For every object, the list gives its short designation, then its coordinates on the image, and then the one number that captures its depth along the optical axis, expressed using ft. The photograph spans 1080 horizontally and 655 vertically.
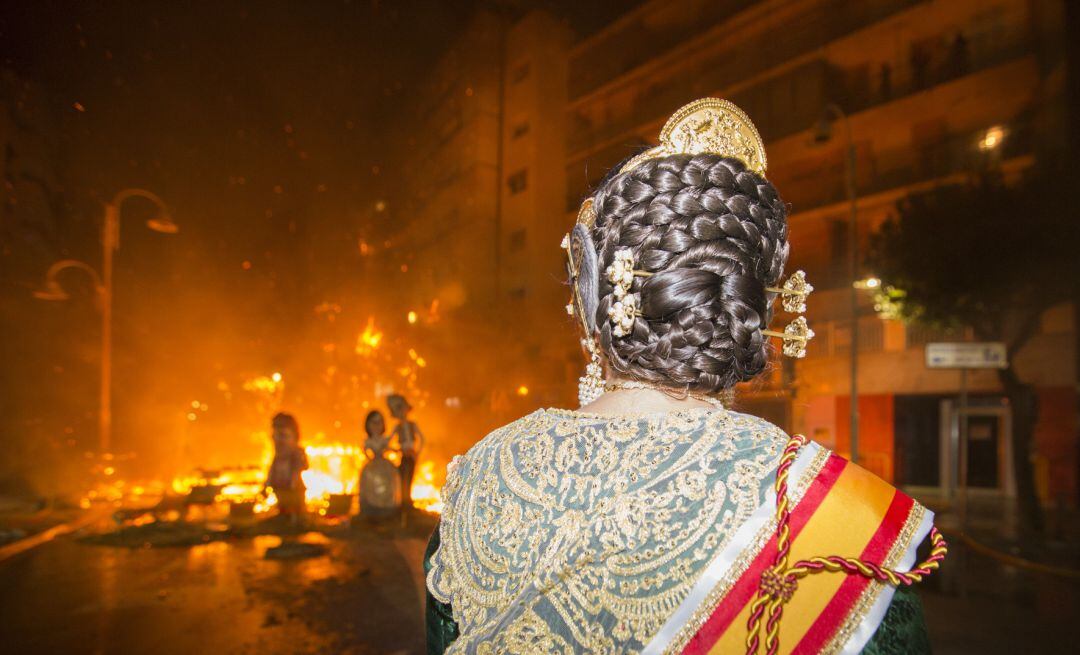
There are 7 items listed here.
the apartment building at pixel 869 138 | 53.21
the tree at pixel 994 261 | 38.01
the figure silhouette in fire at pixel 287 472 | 32.63
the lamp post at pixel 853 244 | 46.65
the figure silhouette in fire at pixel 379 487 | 32.42
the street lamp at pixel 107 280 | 45.14
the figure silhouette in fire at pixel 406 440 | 33.88
